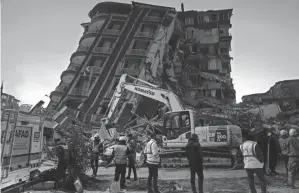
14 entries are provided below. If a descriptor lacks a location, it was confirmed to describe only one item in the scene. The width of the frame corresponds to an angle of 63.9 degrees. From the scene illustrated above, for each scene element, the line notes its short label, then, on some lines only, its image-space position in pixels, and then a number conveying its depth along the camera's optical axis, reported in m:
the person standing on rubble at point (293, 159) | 7.16
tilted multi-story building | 28.77
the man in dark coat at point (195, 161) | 6.48
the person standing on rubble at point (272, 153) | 9.73
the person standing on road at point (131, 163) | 8.70
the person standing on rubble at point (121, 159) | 7.27
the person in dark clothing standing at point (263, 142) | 9.79
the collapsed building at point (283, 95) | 23.16
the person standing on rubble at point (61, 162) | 7.13
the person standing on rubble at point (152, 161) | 6.82
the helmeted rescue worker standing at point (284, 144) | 7.68
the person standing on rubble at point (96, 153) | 9.55
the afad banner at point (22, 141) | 5.96
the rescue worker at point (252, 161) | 5.92
